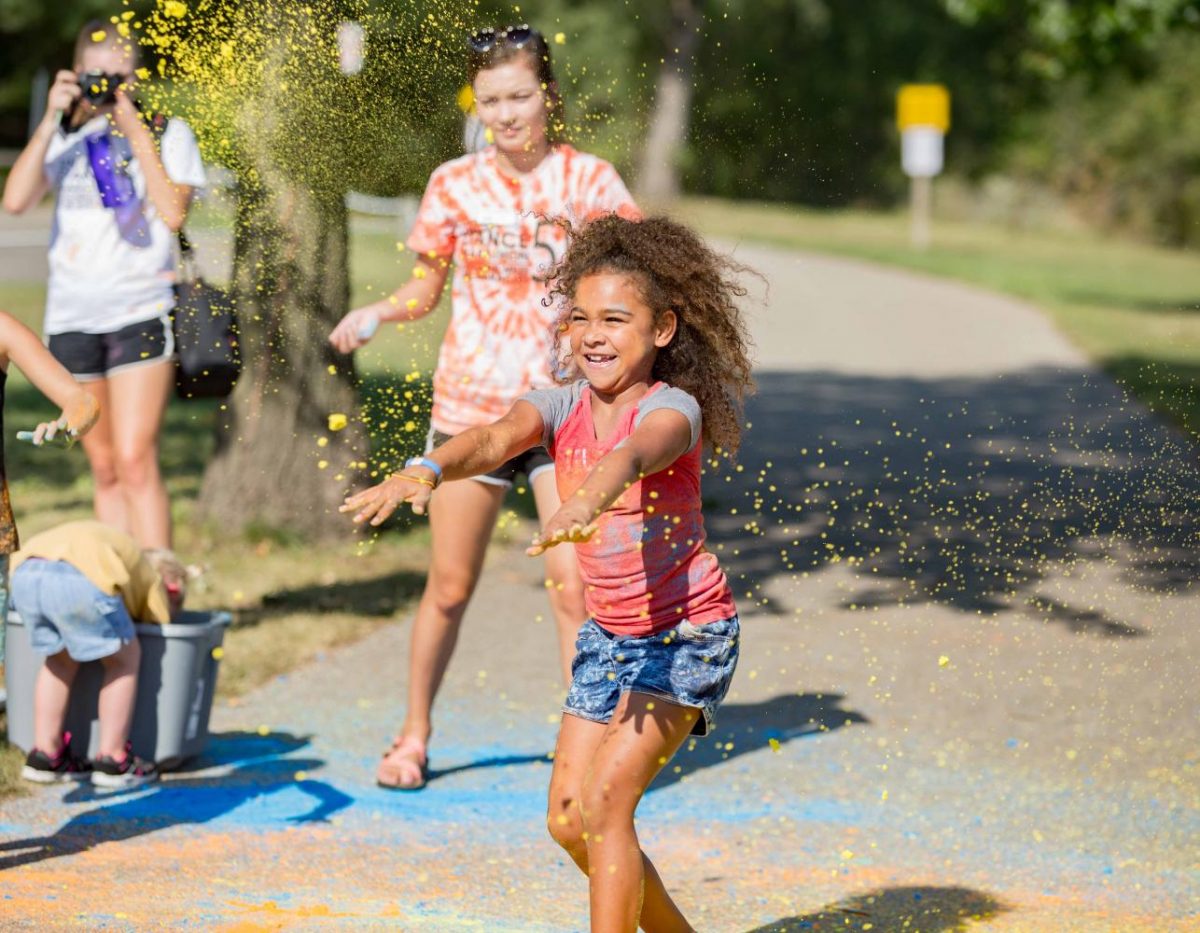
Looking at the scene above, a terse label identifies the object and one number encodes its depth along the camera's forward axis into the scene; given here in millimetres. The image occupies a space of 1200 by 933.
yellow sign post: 32000
